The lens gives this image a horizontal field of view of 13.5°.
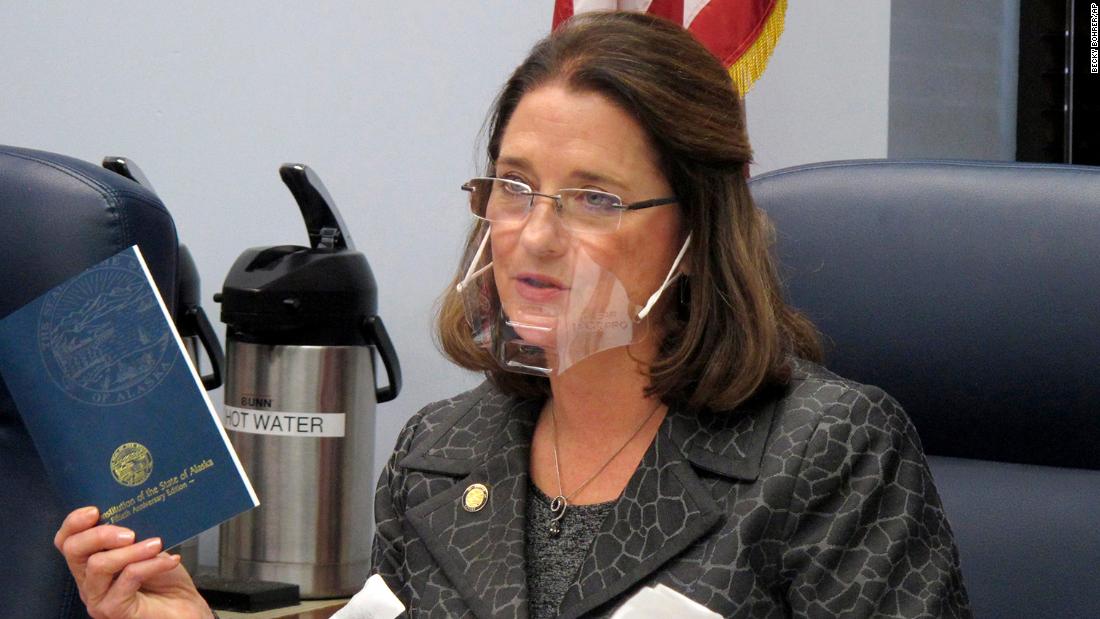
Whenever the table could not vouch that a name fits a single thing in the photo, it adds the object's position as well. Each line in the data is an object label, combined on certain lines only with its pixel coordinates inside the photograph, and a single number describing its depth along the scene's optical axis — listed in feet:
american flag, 12.43
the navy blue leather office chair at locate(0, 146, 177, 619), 10.71
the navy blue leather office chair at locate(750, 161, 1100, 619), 10.66
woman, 10.31
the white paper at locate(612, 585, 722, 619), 9.88
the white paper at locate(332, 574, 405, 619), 10.33
